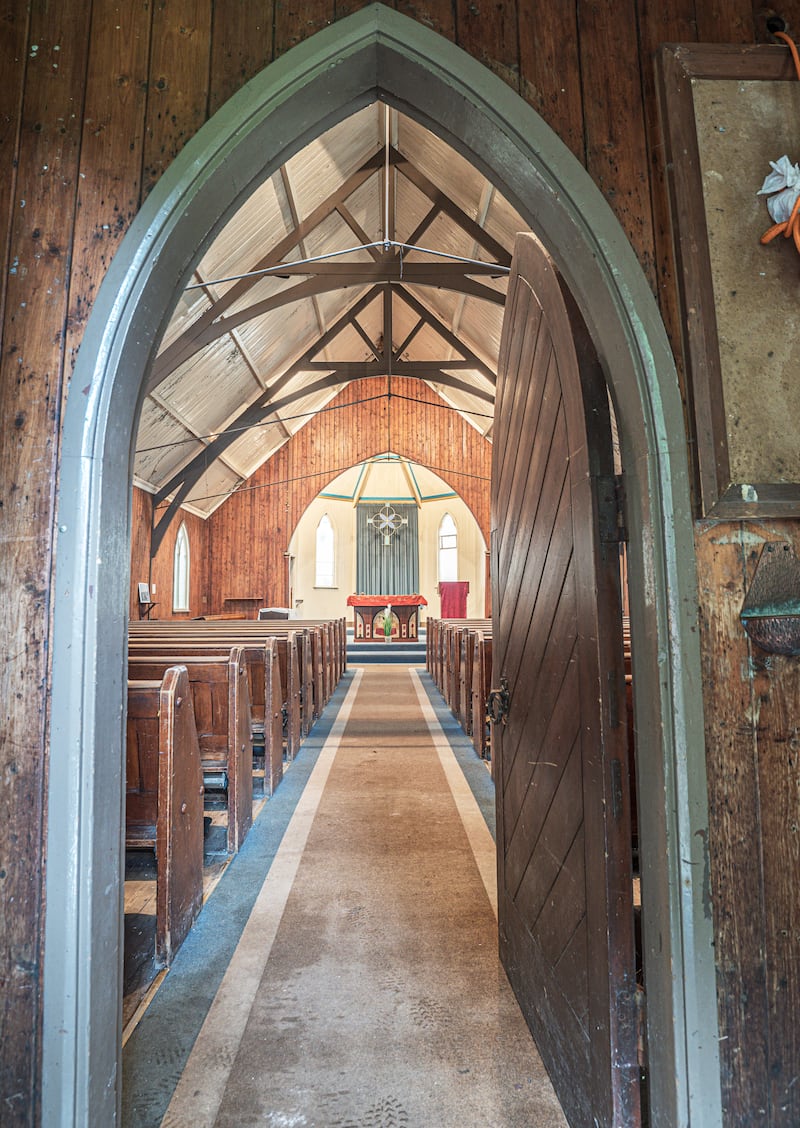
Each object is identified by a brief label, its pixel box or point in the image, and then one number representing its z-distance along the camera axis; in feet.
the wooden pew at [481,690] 14.67
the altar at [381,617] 46.26
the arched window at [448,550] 54.65
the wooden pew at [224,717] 9.96
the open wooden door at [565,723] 4.18
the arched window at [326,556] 54.29
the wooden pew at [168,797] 7.04
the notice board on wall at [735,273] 3.71
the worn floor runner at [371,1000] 4.95
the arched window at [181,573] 42.39
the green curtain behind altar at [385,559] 54.03
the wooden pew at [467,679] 17.93
